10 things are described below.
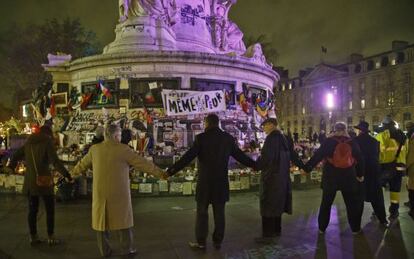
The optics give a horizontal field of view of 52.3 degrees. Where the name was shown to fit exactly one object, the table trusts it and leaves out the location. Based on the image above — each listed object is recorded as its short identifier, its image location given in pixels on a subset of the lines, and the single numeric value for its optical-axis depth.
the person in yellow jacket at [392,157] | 8.26
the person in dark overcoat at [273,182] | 6.39
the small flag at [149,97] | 13.38
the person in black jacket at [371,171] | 7.42
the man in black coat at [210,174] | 5.85
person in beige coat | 5.20
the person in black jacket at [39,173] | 6.12
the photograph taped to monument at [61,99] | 14.85
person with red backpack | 6.71
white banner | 13.27
